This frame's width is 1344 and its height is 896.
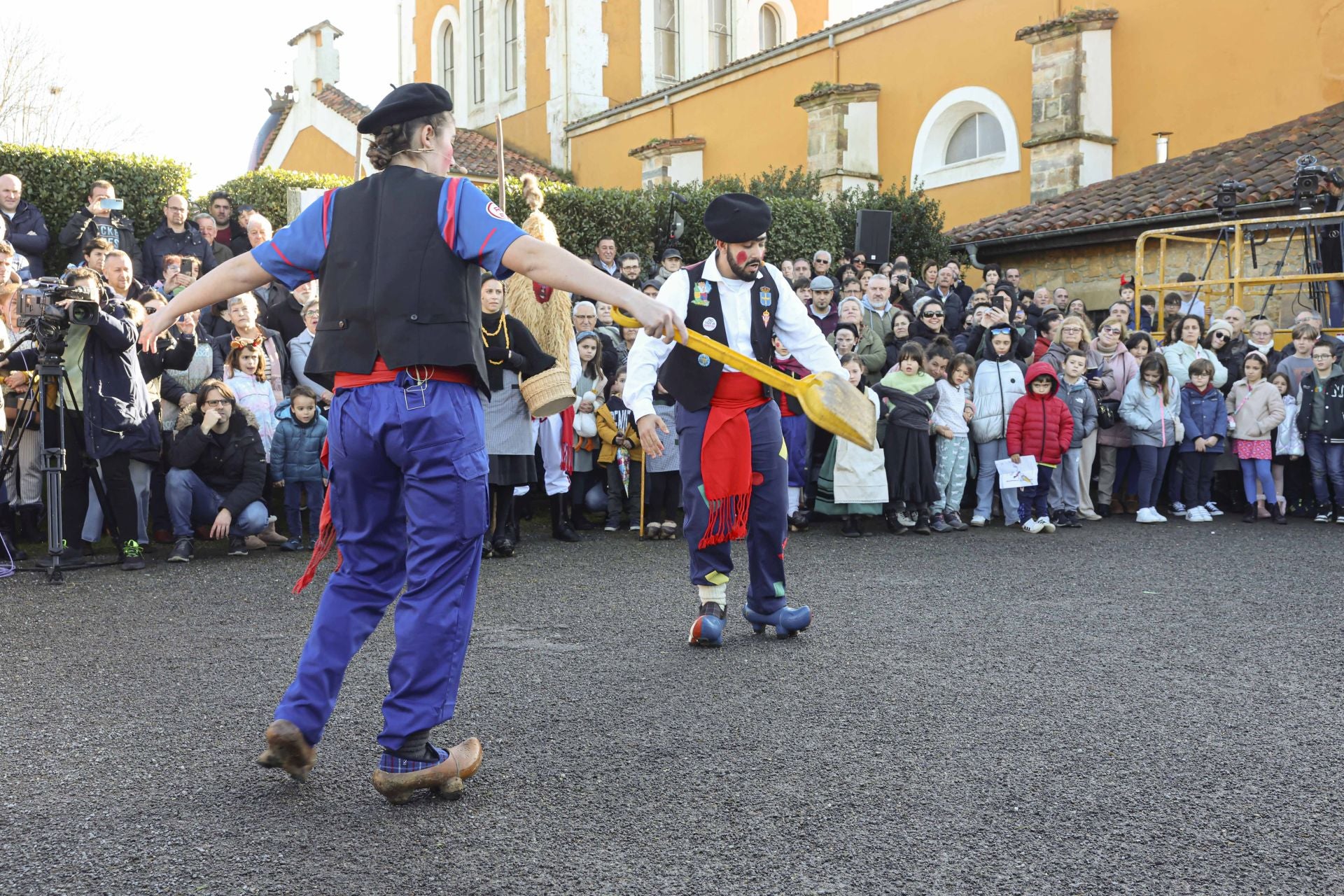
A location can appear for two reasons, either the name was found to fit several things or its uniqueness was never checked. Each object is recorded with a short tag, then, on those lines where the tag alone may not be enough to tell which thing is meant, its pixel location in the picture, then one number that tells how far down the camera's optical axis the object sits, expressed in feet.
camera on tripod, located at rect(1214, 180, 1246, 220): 48.75
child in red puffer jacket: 34.40
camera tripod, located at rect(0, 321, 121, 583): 23.63
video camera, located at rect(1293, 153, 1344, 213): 46.11
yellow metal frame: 43.42
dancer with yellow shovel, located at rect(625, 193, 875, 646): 18.25
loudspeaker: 51.65
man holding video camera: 25.12
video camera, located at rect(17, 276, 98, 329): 23.30
